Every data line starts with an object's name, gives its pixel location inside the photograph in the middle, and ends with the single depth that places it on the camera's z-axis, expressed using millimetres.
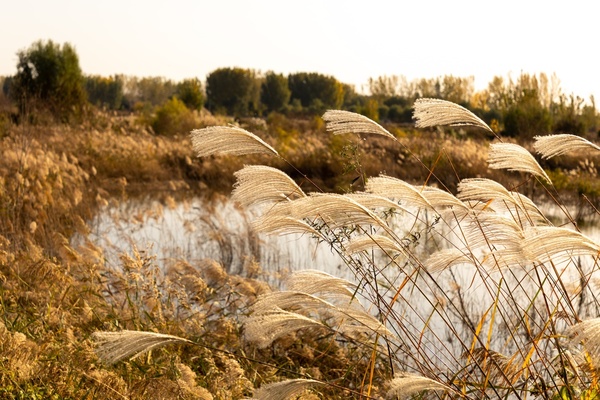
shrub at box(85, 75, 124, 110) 65125
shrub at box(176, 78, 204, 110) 35469
